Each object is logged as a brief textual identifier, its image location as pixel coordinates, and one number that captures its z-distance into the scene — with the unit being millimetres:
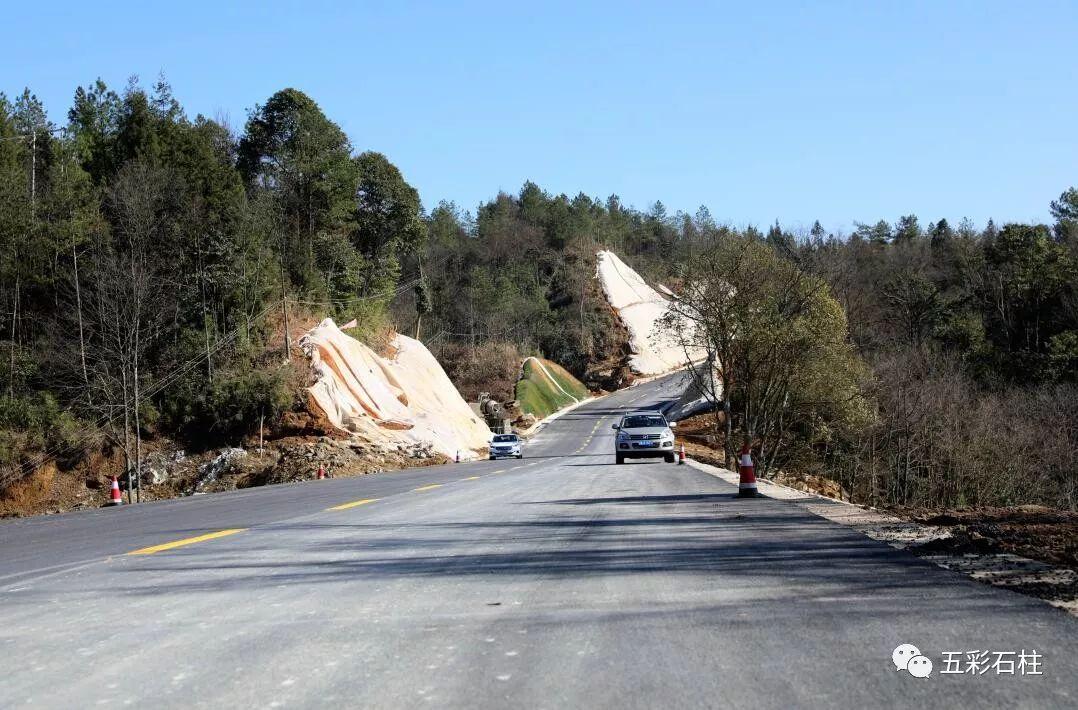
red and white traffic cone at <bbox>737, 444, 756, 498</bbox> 17016
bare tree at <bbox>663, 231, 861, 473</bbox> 34562
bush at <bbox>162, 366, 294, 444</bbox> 41875
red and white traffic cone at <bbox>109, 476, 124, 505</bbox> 30172
